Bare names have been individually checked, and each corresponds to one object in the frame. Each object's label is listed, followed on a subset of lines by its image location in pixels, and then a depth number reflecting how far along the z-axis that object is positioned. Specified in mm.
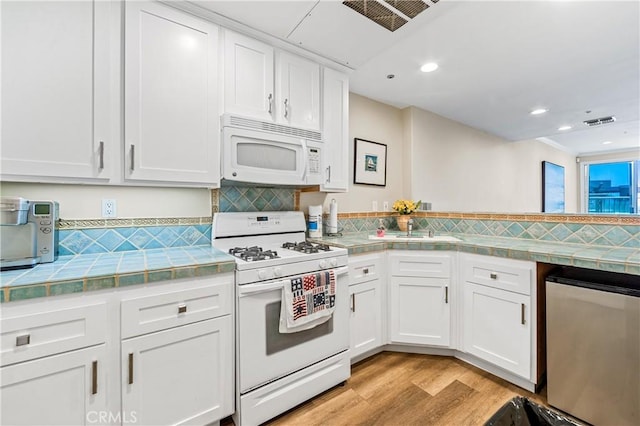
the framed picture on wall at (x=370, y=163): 2912
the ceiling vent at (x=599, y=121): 3760
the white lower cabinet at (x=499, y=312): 1790
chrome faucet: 2676
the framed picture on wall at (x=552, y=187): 5547
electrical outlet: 1711
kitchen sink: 2256
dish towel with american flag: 1589
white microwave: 1784
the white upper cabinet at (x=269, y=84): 1852
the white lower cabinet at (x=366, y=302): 2057
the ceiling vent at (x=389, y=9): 1598
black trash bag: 1048
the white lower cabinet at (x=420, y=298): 2165
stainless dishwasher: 1398
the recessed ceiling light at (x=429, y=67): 2330
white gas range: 1511
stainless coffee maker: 1241
